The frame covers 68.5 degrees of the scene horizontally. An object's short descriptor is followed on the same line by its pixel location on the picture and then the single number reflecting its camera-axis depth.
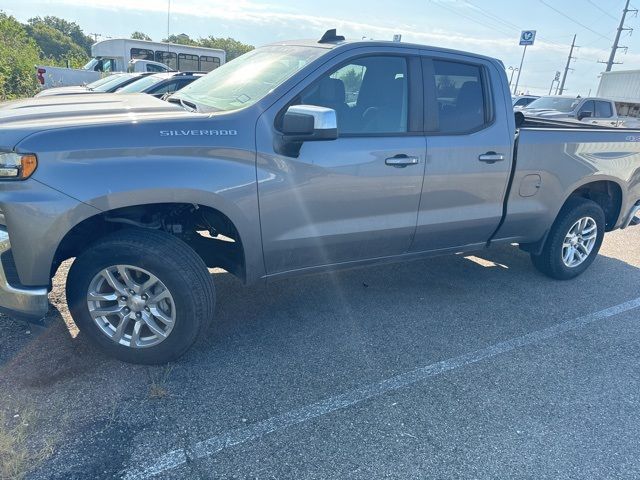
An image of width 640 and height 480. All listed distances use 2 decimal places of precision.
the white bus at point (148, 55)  22.48
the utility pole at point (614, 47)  43.31
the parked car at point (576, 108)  13.76
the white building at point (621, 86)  26.81
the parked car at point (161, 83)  8.92
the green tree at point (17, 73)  16.91
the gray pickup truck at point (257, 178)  2.49
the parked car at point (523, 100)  19.37
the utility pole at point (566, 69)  52.31
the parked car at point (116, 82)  10.26
